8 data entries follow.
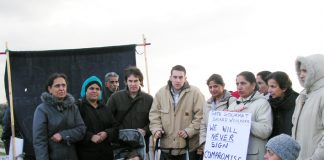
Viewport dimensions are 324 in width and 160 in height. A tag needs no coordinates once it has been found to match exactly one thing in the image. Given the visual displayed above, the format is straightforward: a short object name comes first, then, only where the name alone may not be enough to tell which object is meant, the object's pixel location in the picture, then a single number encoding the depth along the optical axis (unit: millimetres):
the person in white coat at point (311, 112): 3971
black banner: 6465
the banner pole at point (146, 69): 7107
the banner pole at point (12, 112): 5959
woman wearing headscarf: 5324
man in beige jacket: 5766
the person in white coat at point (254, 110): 4828
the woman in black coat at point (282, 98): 4809
